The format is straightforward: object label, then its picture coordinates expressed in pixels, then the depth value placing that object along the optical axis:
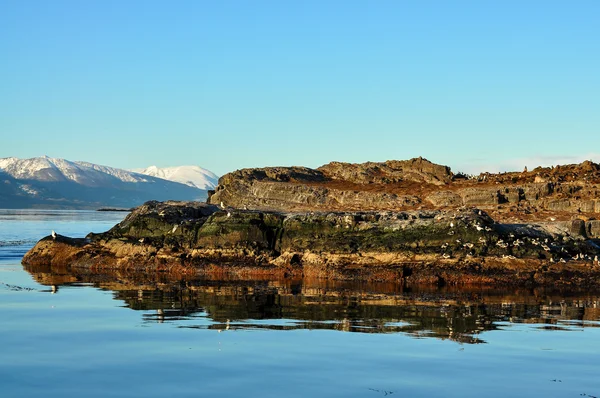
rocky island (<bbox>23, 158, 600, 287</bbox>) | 30.72
